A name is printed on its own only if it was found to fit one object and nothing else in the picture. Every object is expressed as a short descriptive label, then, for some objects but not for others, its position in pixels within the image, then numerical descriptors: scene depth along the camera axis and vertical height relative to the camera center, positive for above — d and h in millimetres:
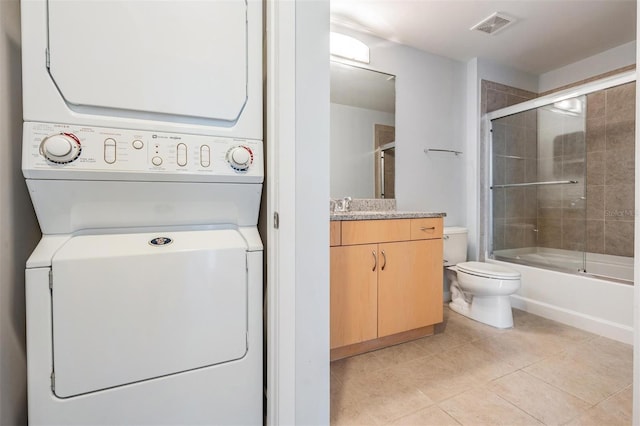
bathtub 1900 -628
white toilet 2016 -575
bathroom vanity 1572 -427
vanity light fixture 2107 +1258
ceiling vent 2111 +1463
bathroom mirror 2184 +629
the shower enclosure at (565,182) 2500 +264
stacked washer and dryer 714 +3
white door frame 867 +27
